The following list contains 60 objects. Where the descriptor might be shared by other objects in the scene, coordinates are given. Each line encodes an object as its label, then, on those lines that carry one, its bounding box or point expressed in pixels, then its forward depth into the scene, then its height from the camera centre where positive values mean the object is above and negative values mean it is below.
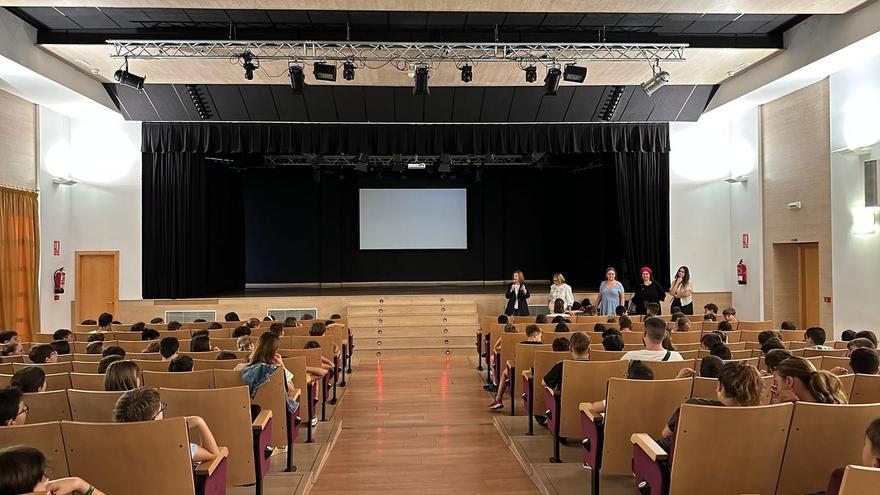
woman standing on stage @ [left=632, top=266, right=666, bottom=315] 11.28 -0.57
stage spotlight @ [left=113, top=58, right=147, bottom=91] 9.41 +2.65
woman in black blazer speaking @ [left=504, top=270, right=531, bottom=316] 11.57 -0.69
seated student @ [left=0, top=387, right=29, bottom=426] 3.24 -0.70
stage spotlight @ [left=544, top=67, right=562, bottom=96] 9.57 +2.60
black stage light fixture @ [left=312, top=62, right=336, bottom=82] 9.31 +2.68
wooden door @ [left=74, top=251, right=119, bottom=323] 13.23 -0.39
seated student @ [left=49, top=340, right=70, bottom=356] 6.29 -0.79
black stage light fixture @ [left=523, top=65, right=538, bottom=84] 9.77 +2.76
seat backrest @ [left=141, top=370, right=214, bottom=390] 4.50 -0.80
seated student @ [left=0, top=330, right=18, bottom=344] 7.15 -0.78
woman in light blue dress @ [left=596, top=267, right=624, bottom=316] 11.06 -0.65
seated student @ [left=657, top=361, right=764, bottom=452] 3.38 -0.67
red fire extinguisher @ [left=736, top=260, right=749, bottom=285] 13.11 -0.36
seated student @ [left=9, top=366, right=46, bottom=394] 4.09 -0.72
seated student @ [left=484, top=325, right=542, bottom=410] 6.96 -1.27
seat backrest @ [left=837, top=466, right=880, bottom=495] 2.20 -0.75
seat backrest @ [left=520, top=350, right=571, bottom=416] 5.77 -0.91
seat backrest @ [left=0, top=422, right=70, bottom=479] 3.02 -0.81
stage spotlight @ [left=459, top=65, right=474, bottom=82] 9.70 +2.74
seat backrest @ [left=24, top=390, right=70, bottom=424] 3.92 -0.85
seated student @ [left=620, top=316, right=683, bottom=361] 5.05 -0.69
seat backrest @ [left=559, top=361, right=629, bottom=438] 4.98 -0.95
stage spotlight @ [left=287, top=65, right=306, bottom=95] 9.37 +2.61
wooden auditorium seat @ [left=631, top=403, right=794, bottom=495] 3.18 -0.94
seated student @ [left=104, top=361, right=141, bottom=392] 3.99 -0.69
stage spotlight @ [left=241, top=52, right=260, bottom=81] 9.21 +2.77
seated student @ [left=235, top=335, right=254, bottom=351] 6.17 -0.76
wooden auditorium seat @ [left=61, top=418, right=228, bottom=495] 3.06 -0.90
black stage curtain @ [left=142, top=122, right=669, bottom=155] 13.37 +2.49
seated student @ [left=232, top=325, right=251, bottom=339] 7.33 -0.78
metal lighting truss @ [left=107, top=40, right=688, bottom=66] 9.57 +3.13
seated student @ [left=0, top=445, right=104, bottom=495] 2.22 -0.70
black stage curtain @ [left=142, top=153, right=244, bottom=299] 13.69 +0.79
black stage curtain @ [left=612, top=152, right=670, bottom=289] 14.00 +1.02
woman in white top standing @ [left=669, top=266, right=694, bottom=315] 10.57 -0.59
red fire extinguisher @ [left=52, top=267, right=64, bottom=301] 12.23 -0.32
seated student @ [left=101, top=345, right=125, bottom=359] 5.65 -0.76
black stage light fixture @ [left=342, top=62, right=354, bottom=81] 9.42 +2.71
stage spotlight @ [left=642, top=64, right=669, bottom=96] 9.62 +2.60
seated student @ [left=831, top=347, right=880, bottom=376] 4.40 -0.71
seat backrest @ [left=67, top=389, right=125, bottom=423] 3.84 -0.83
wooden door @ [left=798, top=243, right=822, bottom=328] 11.69 -0.52
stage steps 13.05 -1.31
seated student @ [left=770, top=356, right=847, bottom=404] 3.42 -0.68
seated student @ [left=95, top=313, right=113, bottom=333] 8.94 -0.81
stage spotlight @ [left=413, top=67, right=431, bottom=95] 9.49 +2.59
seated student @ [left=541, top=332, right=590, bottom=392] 5.30 -0.80
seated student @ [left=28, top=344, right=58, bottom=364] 5.59 -0.76
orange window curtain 10.60 +0.04
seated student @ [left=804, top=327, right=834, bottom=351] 6.07 -0.76
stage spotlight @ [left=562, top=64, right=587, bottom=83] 9.52 +2.67
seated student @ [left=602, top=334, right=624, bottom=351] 5.80 -0.75
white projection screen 19.08 +1.21
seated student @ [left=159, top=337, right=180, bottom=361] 5.52 -0.71
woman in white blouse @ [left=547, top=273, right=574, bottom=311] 11.55 -0.58
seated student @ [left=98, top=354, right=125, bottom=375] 5.02 -0.75
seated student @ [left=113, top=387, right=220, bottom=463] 3.22 -0.72
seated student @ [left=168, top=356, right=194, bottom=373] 4.72 -0.73
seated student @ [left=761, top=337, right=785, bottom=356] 5.61 -0.76
